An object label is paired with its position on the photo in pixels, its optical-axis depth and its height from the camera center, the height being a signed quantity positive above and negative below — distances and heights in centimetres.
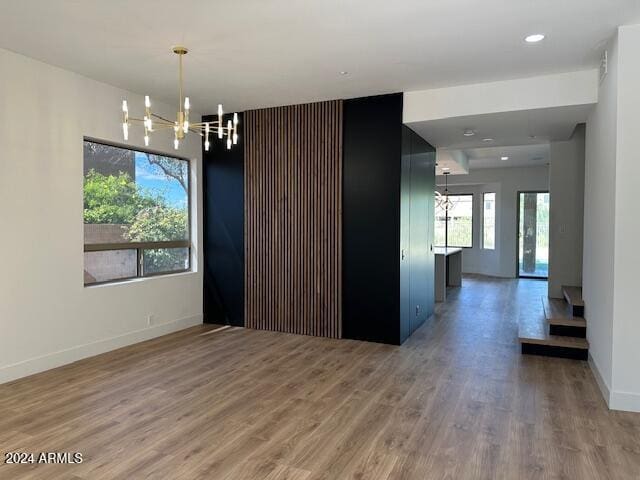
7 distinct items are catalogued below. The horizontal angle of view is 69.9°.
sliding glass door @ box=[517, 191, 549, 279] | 1171 -23
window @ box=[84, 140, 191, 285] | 501 +14
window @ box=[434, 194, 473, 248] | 1288 +3
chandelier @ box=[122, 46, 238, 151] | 348 +83
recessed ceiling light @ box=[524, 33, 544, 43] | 366 +152
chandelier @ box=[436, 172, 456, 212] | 1266 +68
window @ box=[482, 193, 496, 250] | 1234 +11
